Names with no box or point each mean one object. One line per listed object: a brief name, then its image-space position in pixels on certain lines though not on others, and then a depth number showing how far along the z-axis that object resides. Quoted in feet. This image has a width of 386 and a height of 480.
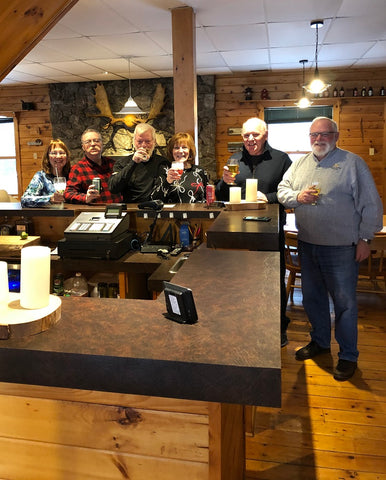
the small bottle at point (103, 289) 10.07
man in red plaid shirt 11.35
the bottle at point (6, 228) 11.09
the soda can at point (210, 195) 9.80
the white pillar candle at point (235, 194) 9.11
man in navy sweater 10.44
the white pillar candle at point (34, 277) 3.38
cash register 9.19
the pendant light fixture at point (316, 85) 16.66
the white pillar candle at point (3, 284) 3.46
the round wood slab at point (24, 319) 3.17
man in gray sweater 9.18
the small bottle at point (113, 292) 10.04
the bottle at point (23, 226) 11.05
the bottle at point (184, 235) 10.06
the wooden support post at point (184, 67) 13.34
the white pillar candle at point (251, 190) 9.14
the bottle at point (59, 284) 9.96
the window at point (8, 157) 29.76
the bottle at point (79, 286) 10.14
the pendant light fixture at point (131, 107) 21.07
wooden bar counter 2.86
